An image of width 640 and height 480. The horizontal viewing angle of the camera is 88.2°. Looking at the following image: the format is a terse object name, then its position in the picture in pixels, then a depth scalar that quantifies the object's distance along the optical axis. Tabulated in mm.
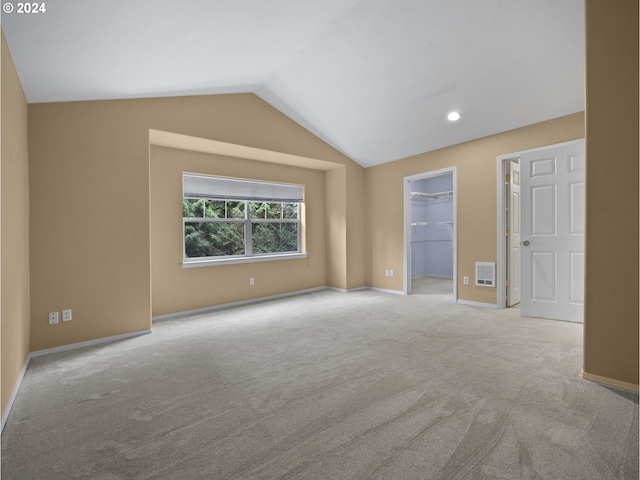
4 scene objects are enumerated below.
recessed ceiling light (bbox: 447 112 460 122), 4398
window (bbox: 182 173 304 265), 4883
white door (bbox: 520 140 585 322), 3779
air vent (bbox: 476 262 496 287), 4672
